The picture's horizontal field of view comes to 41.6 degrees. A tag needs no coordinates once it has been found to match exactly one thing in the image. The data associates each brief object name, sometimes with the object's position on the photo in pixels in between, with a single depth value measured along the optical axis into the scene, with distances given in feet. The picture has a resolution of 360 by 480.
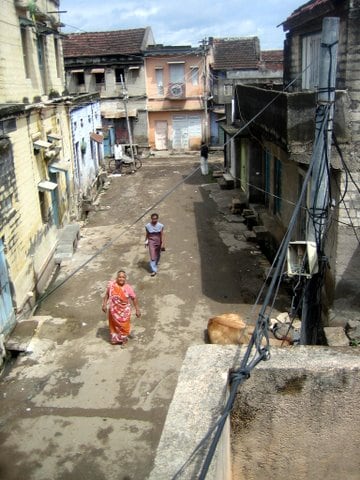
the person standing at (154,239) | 38.64
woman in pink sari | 28.68
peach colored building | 96.43
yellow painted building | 30.01
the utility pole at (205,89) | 95.00
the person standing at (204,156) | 70.33
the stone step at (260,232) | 44.86
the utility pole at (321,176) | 14.99
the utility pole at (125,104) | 87.68
